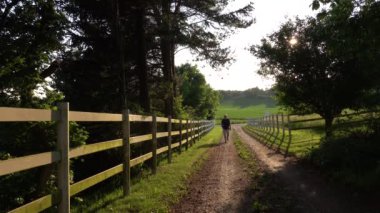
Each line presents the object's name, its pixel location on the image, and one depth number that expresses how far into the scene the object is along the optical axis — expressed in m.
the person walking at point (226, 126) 31.09
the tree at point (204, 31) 25.06
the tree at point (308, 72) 18.03
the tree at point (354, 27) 9.37
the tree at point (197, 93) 79.31
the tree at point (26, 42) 11.01
